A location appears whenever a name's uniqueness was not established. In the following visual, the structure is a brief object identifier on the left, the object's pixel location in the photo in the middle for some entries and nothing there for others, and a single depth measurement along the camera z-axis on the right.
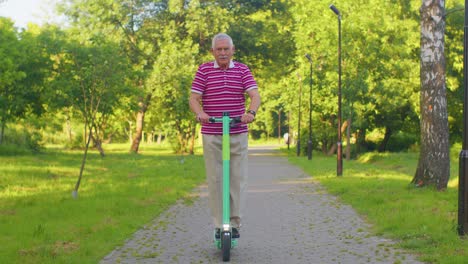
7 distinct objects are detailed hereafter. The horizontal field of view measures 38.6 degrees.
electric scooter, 6.25
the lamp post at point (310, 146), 33.93
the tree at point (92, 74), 15.90
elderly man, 6.52
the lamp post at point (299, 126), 38.91
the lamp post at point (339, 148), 19.89
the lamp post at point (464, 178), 7.58
